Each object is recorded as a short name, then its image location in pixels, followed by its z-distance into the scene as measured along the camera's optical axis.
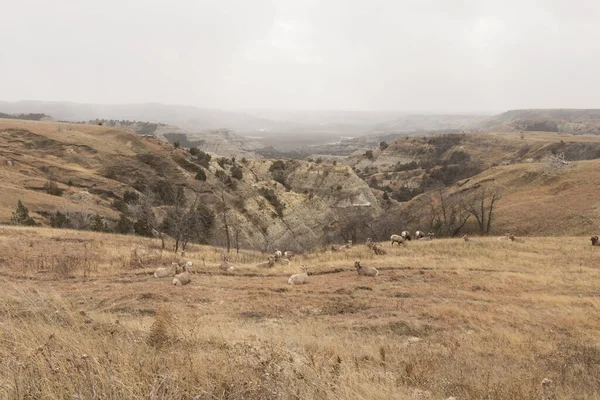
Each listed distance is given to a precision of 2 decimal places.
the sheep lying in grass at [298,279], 16.05
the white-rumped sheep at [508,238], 30.49
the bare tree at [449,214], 46.50
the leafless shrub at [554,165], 55.50
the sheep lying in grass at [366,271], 17.59
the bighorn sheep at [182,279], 14.53
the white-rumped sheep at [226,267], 17.86
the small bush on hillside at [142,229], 36.88
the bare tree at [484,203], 44.75
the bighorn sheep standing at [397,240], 27.88
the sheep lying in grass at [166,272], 15.85
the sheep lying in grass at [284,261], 21.39
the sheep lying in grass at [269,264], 20.16
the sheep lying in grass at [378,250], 23.95
